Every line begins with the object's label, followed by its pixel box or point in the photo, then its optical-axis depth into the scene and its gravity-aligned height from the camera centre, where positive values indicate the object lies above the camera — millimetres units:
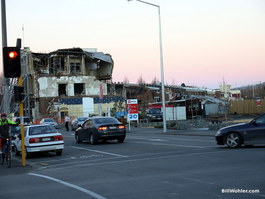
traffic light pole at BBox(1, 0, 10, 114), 17609 +3424
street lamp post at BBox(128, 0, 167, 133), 33406 +3500
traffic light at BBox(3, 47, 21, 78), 14648 +1883
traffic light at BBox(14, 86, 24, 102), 15070 +798
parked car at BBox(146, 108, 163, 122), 55719 -511
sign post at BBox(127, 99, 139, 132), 38938 +318
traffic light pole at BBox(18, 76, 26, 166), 15055 -348
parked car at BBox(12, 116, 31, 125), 42000 -437
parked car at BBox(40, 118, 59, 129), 52450 -789
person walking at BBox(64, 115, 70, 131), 47700 -882
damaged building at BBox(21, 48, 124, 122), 71875 +5448
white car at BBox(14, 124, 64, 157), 18578 -1091
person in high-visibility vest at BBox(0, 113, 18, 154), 15844 -399
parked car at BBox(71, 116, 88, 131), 45569 -880
